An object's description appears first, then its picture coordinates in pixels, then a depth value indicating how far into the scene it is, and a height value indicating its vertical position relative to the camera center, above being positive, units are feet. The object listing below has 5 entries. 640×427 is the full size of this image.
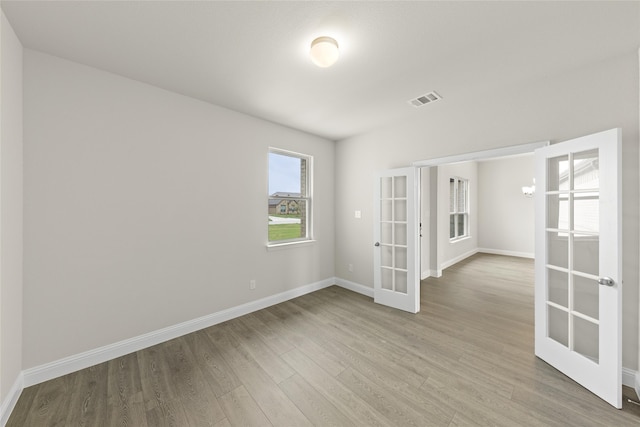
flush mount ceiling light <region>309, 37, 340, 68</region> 5.60 +3.92
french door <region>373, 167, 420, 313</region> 10.53 -1.39
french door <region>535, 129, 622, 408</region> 5.59 -1.46
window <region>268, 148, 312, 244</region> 11.75 +0.79
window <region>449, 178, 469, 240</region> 20.58 +0.20
